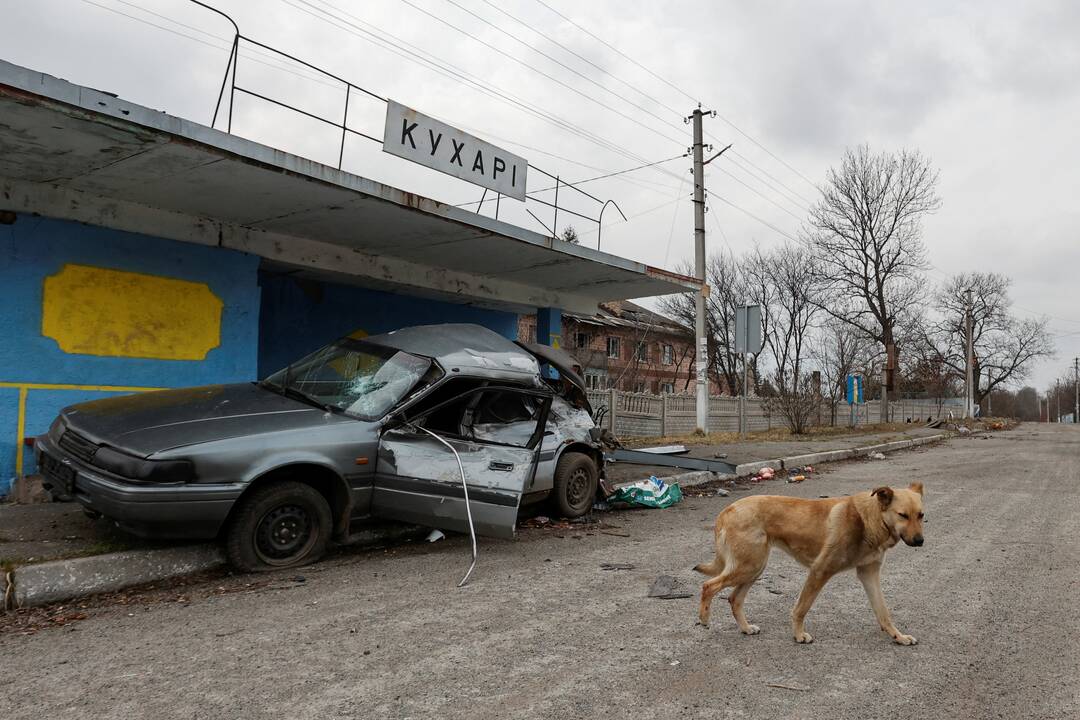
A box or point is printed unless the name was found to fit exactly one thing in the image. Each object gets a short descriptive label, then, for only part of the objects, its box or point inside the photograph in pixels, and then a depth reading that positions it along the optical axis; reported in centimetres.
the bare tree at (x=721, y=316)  4084
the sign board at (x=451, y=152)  862
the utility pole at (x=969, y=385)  4269
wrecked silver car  455
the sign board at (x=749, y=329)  1659
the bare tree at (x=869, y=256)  3647
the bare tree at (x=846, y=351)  4044
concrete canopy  568
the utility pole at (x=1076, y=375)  9826
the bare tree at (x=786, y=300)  4247
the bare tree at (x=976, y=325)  5191
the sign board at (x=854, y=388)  2805
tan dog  352
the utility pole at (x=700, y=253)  1878
